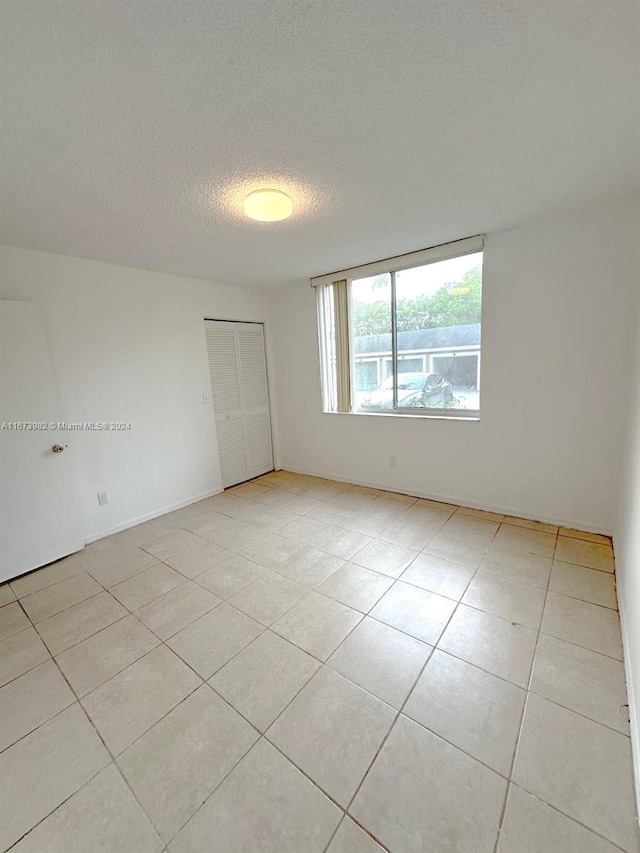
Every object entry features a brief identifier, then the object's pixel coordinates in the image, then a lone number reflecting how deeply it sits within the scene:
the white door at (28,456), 2.40
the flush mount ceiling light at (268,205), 1.85
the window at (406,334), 3.07
